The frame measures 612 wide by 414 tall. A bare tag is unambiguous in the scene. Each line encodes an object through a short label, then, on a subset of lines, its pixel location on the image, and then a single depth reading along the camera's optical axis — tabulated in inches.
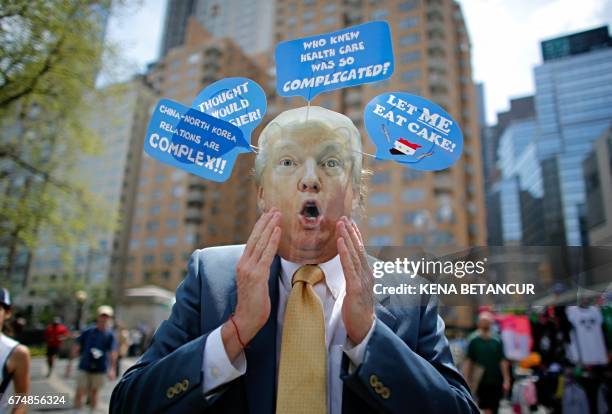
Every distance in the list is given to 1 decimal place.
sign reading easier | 65.9
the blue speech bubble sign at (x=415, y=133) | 63.1
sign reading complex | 63.9
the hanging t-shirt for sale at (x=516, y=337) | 330.3
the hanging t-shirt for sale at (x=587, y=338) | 217.4
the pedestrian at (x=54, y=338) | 427.3
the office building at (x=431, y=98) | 1838.1
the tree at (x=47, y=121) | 222.7
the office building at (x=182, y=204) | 2468.0
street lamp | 457.2
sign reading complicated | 62.7
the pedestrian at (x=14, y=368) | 105.3
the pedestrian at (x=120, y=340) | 531.1
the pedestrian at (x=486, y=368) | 254.4
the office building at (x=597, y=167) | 1026.8
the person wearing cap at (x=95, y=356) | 280.8
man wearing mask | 48.7
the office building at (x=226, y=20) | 4355.3
